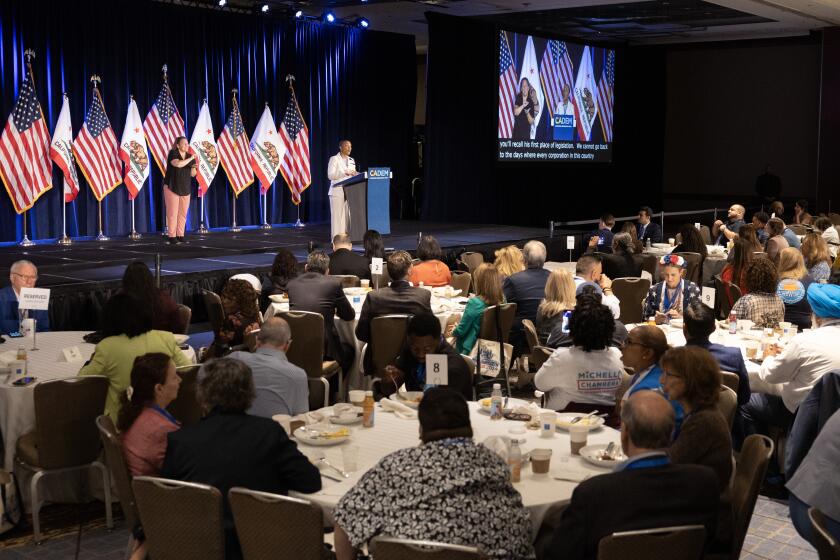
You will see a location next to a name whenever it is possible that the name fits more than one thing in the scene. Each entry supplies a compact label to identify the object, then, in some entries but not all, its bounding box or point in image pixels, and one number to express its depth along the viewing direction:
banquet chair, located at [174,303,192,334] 7.05
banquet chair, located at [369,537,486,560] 3.05
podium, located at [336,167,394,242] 14.07
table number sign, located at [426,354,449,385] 4.79
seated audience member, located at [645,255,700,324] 7.66
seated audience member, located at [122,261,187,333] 6.42
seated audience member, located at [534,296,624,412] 5.12
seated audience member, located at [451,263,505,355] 7.14
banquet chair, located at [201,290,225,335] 7.71
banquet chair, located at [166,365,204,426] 5.35
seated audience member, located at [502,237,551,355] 7.94
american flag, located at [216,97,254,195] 16.23
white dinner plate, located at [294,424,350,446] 4.30
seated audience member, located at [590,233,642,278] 9.95
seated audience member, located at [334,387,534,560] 3.20
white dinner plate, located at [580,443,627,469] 4.08
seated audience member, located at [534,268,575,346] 6.93
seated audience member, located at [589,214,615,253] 12.48
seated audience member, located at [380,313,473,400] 5.31
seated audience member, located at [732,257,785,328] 7.11
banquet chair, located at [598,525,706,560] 3.18
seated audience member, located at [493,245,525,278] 8.58
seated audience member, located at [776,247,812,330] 7.72
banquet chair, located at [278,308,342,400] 6.93
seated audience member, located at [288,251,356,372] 7.44
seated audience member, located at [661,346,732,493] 3.84
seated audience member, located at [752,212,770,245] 11.72
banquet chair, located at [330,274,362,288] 8.81
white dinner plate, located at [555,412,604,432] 4.58
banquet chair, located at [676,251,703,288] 10.72
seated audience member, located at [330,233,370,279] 9.05
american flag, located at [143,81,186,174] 15.09
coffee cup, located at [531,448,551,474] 3.99
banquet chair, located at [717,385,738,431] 4.79
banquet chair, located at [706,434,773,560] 3.80
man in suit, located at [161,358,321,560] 3.67
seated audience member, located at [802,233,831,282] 8.95
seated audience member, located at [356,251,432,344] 6.95
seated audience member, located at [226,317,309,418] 4.82
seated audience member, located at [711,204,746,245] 13.04
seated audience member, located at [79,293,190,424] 5.23
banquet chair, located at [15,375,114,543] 5.03
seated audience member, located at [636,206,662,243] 12.89
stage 9.76
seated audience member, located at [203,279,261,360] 6.57
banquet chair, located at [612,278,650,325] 8.87
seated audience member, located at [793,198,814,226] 14.70
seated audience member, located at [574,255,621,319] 7.73
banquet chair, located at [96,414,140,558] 4.03
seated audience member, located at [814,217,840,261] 12.38
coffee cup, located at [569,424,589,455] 4.26
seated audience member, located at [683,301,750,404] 5.38
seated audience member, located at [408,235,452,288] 8.79
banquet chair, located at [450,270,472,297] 9.04
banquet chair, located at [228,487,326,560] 3.44
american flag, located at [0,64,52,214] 13.31
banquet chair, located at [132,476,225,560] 3.59
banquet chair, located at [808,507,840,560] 3.00
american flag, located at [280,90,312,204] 17.30
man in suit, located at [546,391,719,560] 3.23
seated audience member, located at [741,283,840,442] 5.43
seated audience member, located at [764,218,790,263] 9.07
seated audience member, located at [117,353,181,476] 4.09
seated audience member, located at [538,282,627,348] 5.98
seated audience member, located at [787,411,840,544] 3.80
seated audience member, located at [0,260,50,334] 6.96
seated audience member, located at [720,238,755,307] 8.93
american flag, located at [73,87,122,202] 14.22
